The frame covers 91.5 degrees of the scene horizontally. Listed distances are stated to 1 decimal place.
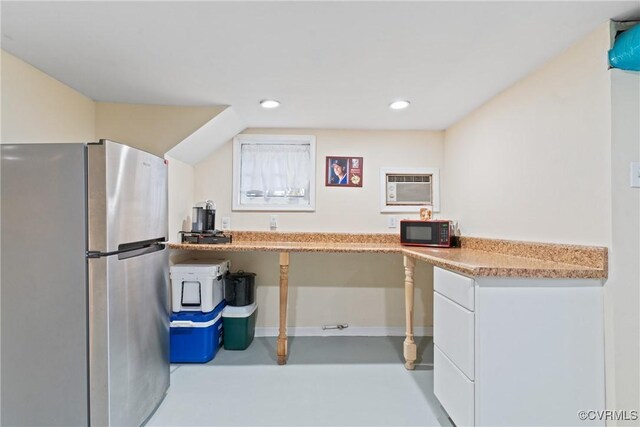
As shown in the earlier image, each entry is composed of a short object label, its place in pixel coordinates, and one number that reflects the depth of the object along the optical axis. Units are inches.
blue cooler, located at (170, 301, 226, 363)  95.3
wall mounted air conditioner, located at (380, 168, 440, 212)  121.1
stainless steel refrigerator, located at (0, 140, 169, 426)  54.5
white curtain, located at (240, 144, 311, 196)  120.8
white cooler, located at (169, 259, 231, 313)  96.0
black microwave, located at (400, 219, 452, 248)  101.5
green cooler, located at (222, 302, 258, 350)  105.0
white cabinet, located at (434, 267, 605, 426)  54.8
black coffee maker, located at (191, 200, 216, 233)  106.7
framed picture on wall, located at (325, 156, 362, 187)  120.6
